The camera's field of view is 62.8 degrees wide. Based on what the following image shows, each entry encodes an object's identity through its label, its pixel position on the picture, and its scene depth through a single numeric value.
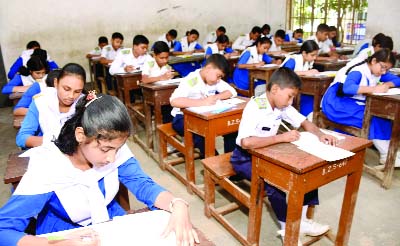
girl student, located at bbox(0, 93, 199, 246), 0.98
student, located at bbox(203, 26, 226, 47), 8.20
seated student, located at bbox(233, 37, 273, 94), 4.73
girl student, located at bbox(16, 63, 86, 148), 1.99
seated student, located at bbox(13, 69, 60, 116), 2.48
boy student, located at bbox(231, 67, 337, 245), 1.75
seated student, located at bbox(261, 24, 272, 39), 8.07
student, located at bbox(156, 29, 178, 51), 7.26
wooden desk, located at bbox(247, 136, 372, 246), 1.50
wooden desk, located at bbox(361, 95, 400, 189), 2.48
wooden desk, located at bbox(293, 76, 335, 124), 3.41
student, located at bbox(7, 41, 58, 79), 4.90
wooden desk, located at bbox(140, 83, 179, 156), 3.08
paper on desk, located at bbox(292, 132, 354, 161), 1.54
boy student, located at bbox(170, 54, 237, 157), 2.62
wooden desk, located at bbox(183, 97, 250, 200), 2.34
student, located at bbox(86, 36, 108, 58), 6.67
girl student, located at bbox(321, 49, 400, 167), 2.82
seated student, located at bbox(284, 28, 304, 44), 8.03
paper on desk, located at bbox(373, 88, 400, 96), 2.60
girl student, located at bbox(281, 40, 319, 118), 3.87
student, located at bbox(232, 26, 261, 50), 7.63
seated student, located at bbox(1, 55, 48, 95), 2.98
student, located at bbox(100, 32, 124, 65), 6.21
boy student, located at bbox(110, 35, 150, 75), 4.52
